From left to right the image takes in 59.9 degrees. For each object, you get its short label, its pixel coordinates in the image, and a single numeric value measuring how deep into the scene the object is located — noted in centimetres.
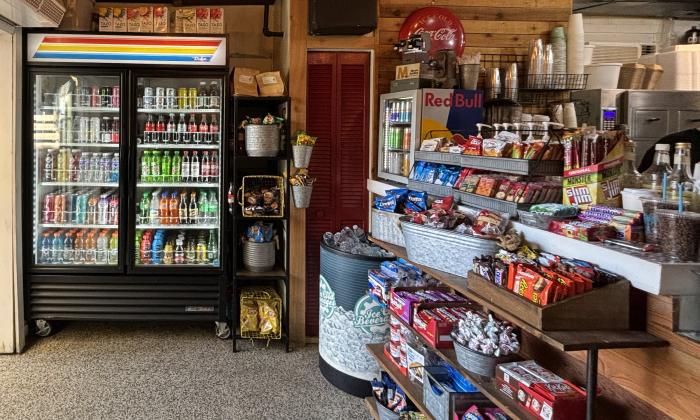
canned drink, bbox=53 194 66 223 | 486
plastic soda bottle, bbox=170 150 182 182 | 488
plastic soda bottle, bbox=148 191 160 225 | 490
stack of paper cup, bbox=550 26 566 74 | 480
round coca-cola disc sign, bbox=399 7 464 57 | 450
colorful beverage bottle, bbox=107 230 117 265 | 483
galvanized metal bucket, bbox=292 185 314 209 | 455
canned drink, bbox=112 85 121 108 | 474
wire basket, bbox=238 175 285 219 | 468
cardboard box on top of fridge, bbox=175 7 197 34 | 501
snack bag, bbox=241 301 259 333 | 472
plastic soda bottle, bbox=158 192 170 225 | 490
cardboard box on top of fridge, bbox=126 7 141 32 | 486
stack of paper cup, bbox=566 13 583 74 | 477
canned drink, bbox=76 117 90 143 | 486
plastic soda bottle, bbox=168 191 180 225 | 492
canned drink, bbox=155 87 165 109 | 482
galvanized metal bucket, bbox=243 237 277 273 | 479
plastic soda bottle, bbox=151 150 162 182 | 486
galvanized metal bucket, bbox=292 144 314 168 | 454
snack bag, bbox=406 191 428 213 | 296
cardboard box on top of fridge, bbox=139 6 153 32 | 487
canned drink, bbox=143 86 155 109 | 480
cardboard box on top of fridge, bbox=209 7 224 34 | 500
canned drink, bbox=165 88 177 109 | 483
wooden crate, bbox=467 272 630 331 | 167
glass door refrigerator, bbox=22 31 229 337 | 464
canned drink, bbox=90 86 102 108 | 481
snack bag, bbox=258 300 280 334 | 471
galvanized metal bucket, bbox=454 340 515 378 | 213
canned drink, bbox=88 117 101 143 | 486
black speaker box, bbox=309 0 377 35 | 441
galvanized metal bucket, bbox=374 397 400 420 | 304
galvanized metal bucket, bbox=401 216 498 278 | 225
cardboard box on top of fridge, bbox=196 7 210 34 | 500
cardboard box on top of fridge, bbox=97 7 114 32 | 484
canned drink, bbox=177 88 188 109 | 486
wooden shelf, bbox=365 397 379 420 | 328
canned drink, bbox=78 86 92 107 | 483
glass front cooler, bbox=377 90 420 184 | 414
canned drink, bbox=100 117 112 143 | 479
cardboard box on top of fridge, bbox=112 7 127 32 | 486
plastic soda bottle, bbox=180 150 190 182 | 488
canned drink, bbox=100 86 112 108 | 481
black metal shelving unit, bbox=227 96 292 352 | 466
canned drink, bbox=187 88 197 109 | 486
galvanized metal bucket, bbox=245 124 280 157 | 459
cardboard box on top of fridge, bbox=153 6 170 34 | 487
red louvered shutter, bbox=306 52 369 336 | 479
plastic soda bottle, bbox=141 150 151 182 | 485
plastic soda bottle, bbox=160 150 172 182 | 487
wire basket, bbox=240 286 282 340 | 472
